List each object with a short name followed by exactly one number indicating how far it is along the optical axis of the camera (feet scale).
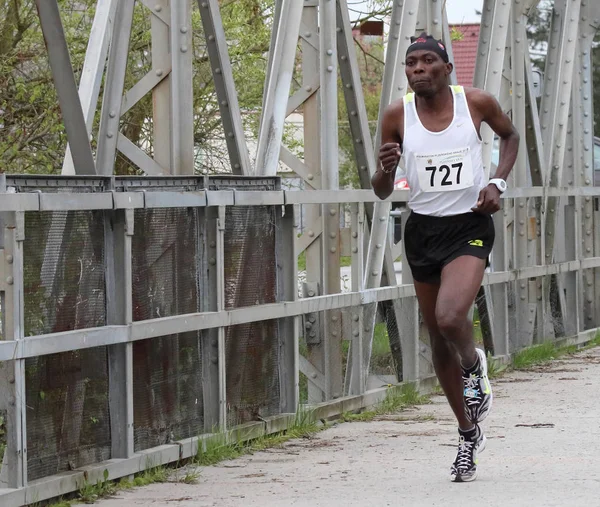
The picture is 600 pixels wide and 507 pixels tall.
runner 42.27
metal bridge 38.50
